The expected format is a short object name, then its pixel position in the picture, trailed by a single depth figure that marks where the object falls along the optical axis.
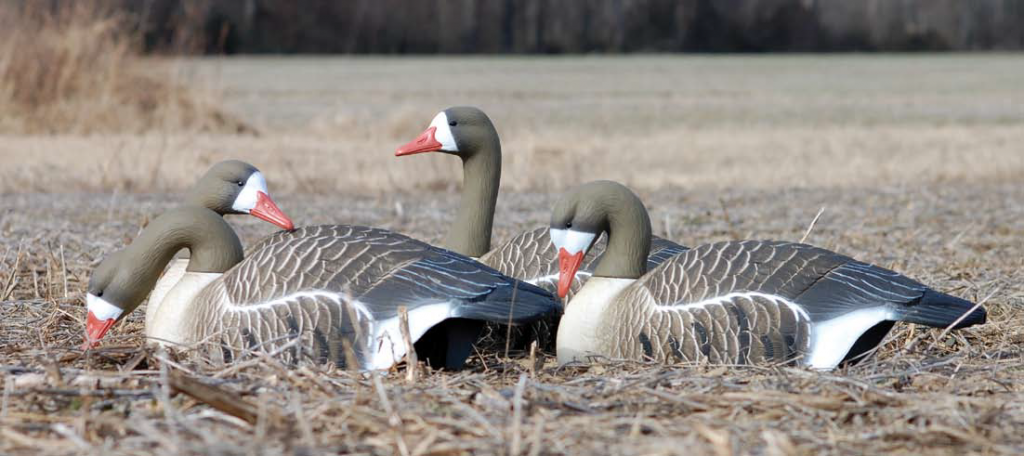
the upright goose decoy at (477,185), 13.64
